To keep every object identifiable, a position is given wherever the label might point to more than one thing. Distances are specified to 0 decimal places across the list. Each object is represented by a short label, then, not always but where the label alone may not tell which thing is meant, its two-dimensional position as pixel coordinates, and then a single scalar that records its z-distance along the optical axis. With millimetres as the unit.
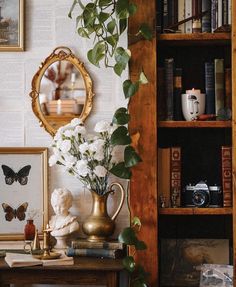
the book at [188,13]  2818
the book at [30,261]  2529
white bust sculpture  2879
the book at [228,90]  2812
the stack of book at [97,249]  2717
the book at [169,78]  2824
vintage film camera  2781
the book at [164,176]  2795
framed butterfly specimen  3016
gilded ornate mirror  3031
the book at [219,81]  2812
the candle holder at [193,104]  2803
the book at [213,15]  2789
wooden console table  2553
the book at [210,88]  2826
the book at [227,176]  2748
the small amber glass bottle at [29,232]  2869
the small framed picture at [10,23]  3039
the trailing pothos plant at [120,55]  2635
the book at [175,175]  2791
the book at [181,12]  2824
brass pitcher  2809
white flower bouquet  2703
